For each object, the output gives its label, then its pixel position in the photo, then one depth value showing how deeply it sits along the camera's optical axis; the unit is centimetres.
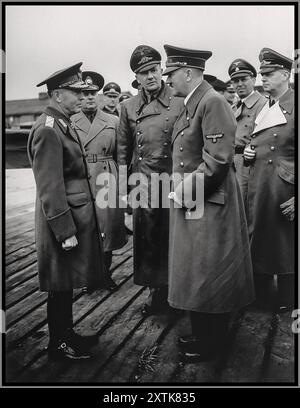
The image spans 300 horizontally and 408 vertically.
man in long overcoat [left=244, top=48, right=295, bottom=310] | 362
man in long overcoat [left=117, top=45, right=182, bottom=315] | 388
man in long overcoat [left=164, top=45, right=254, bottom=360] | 279
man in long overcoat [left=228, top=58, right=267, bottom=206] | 428
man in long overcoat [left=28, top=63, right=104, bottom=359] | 287
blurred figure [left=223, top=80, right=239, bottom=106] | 659
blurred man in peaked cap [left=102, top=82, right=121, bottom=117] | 623
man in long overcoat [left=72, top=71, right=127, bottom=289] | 469
